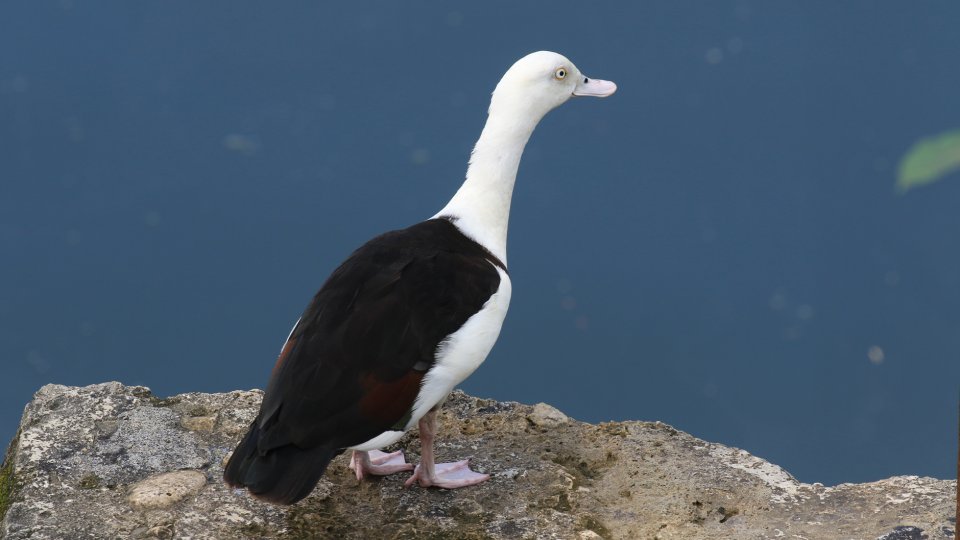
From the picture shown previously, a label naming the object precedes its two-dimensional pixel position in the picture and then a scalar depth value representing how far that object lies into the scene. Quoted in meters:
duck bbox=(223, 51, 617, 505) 9.53
